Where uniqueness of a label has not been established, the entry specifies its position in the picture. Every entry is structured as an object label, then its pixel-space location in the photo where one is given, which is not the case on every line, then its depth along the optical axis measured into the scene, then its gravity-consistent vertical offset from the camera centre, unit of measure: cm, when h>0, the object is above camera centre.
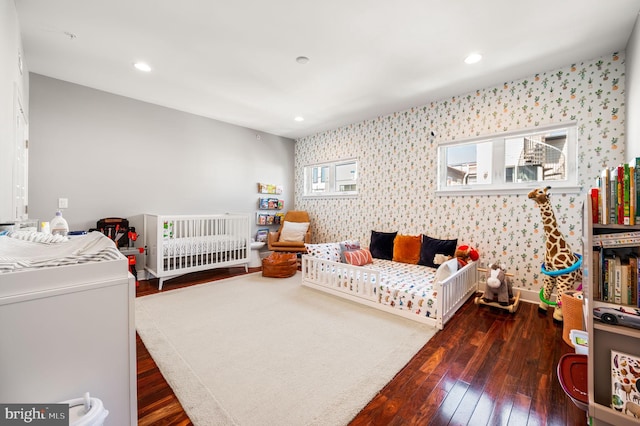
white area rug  139 -98
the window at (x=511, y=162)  278 +61
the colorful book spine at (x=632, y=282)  120 -30
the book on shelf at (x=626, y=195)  118 +9
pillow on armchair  470 -32
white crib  331 -41
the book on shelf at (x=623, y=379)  114 -71
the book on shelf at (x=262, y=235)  508 -42
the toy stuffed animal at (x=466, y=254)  304 -46
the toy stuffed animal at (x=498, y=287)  266 -72
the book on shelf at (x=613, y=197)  122 +8
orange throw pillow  359 -47
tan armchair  444 -47
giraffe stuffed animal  233 -34
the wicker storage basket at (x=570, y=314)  196 -74
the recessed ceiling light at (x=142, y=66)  272 +150
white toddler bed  236 -73
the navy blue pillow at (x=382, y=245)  386 -46
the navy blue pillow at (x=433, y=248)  330 -43
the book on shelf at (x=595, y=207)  132 +4
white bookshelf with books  115 -48
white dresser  78 -40
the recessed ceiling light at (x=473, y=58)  247 +147
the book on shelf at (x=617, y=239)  117 -11
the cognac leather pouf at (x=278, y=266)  374 -75
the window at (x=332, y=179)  475 +66
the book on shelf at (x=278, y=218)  533 -10
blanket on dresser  87 -16
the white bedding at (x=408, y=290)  238 -72
